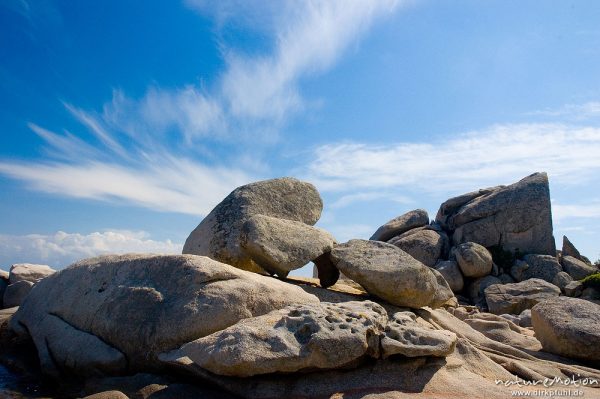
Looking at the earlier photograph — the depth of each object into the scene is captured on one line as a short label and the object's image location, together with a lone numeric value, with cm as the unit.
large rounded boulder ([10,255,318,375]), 914
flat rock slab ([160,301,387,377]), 740
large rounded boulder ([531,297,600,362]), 1202
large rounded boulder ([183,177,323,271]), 1346
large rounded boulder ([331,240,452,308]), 1178
